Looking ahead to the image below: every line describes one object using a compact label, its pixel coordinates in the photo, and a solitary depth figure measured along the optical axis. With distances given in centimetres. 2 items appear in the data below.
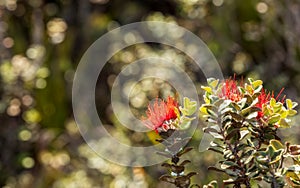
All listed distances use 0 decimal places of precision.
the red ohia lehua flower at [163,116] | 213
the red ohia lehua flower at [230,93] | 213
